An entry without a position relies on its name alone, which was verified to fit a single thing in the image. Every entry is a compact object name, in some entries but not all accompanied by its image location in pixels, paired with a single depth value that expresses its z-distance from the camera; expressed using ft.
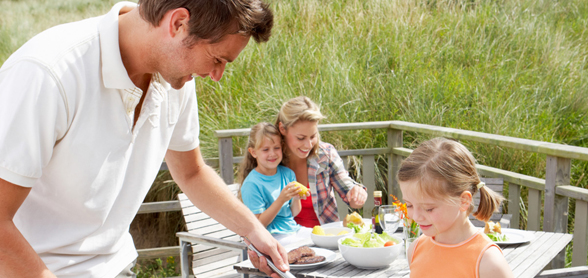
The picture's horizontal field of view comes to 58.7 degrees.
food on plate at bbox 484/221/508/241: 8.02
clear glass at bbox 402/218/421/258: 7.71
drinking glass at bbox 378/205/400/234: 8.14
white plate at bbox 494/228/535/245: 7.97
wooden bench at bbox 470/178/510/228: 11.46
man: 3.69
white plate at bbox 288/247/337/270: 7.03
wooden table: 6.93
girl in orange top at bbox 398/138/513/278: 5.39
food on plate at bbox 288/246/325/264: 7.13
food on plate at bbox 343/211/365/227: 8.91
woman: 11.12
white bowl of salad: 7.00
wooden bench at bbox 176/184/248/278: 11.25
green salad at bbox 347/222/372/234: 8.56
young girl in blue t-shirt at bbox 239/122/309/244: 10.52
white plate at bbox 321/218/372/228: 9.23
